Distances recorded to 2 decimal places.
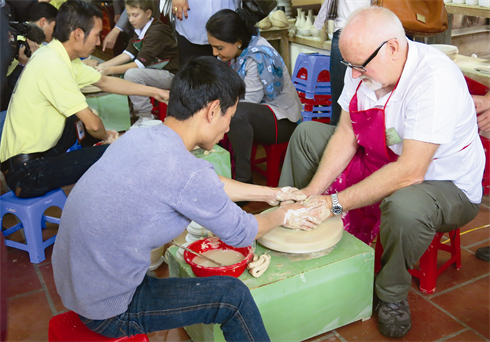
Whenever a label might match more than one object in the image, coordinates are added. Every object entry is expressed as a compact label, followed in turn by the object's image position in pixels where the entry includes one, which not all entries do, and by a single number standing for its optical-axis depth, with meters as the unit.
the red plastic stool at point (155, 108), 5.27
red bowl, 1.77
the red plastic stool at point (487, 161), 2.73
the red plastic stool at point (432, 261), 2.24
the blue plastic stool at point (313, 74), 3.83
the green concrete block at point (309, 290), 1.84
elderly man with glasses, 2.01
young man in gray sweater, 1.43
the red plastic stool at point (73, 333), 1.54
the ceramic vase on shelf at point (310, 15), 5.19
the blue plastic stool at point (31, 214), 2.74
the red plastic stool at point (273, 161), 3.40
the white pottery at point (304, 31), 5.20
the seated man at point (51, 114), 2.76
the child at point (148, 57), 4.80
